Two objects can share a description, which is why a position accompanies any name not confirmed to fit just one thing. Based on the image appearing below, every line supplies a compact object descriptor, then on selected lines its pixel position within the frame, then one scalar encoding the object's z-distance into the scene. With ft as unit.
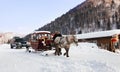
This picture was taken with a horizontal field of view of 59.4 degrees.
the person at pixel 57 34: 26.92
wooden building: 54.51
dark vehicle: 47.69
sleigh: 30.74
